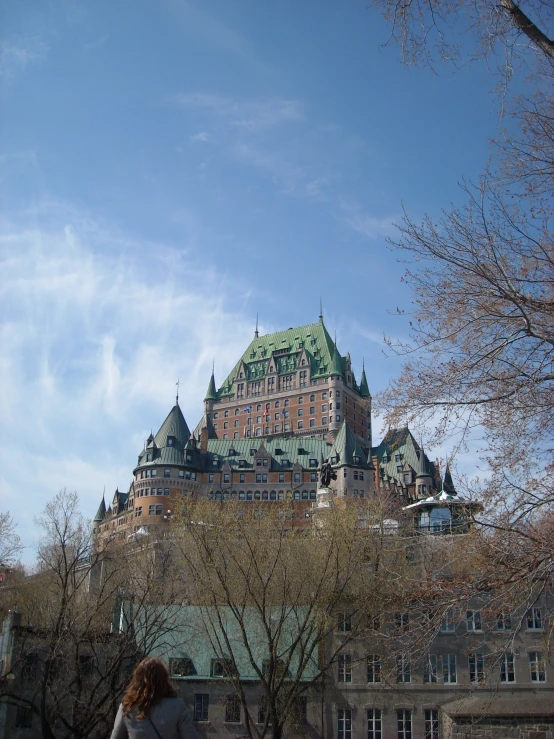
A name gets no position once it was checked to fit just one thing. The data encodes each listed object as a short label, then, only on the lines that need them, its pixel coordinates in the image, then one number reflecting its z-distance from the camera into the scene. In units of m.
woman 5.73
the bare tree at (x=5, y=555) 43.94
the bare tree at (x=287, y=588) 29.72
